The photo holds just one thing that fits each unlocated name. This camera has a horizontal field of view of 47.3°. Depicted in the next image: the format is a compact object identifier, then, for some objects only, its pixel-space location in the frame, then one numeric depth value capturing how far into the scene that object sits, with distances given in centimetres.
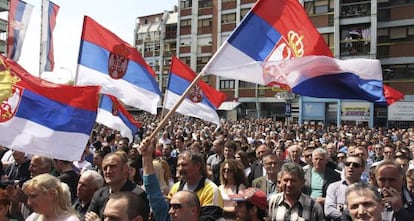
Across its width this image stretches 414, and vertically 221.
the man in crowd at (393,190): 357
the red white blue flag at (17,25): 1295
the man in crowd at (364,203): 300
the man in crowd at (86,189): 482
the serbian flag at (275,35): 566
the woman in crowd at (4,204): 370
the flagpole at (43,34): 1336
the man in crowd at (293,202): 413
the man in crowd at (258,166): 732
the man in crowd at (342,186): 509
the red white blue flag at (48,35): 1332
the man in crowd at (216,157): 777
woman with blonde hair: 374
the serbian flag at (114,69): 743
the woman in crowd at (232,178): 514
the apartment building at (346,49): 3503
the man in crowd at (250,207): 403
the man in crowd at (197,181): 435
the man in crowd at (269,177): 605
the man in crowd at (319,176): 607
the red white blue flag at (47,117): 513
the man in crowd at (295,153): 752
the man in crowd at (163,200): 346
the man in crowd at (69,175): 561
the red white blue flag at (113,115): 878
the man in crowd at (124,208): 291
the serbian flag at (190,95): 988
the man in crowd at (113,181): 453
